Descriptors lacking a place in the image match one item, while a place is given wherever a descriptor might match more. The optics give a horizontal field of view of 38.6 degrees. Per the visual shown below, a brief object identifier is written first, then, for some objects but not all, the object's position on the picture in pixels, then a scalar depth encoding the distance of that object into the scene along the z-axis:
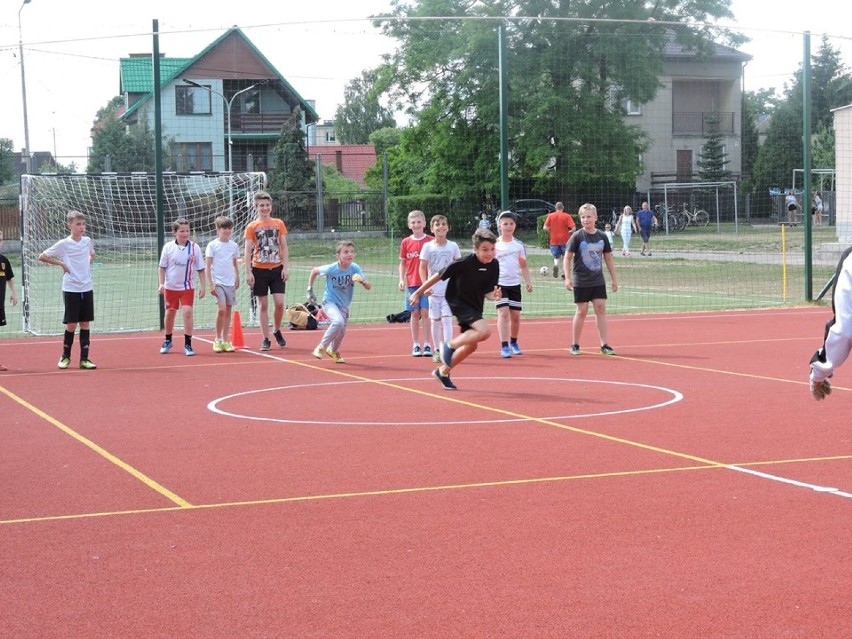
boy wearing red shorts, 16.25
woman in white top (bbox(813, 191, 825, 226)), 48.47
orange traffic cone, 17.19
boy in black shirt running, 12.45
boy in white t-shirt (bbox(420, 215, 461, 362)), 14.41
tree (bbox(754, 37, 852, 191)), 64.19
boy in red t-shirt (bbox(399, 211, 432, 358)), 15.12
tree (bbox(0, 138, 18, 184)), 56.91
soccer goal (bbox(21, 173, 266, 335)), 21.31
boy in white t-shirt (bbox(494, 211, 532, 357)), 15.55
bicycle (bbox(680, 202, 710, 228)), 53.26
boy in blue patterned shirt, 14.62
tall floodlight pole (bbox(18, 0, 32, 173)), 42.84
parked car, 45.42
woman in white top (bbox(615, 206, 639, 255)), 43.28
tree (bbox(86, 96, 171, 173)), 49.50
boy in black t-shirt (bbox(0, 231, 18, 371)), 14.86
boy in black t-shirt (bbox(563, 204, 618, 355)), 15.34
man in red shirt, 30.33
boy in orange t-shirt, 16.47
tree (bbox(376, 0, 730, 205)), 37.22
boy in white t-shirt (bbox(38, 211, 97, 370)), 14.57
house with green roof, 51.00
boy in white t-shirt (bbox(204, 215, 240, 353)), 16.31
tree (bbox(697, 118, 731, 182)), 60.88
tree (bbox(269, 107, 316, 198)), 57.53
